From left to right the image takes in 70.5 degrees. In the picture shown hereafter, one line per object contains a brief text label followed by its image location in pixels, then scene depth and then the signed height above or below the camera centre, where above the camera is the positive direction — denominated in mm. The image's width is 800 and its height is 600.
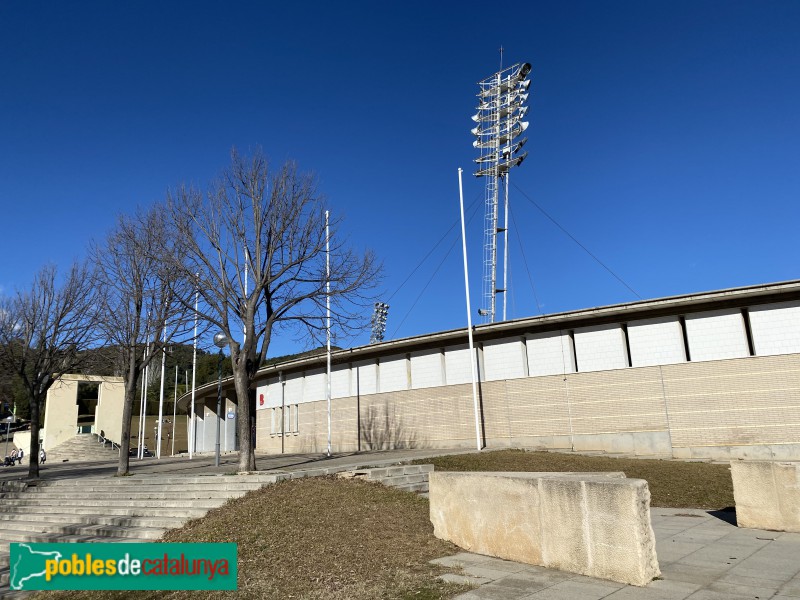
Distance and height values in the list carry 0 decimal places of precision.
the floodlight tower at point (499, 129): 35844 +17810
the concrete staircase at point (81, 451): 52125 -1794
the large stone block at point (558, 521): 6457 -1441
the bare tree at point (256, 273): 16422 +4400
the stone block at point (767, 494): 9656 -1668
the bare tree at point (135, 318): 19844 +3909
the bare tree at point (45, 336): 21656 +3741
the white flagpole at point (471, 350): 22614 +2557
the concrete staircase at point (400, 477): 13539 -1460
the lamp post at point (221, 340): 16250 +2393
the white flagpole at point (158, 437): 37509 -713
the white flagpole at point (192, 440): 36731 -971
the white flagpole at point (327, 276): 17434 +4384
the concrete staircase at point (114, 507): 11266 -1788
